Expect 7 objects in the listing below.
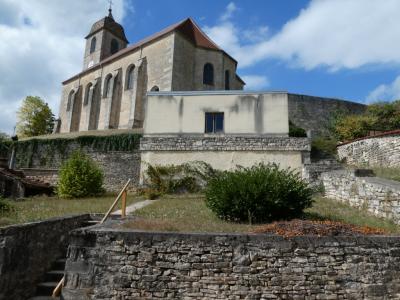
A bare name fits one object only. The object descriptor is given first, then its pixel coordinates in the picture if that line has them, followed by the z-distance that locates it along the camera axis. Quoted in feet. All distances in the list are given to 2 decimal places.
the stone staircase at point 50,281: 20.71
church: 102.12
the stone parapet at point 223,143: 54.65
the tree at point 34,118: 145.48
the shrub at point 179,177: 52.54
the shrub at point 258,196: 26.94
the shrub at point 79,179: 49.49
